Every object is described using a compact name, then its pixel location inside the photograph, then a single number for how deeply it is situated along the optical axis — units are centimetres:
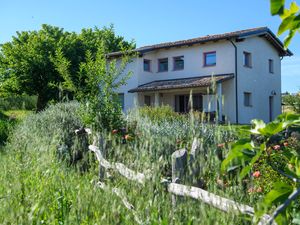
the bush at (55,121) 652
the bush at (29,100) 2438
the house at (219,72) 1835
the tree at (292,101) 2132
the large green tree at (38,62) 2326
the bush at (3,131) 1050
